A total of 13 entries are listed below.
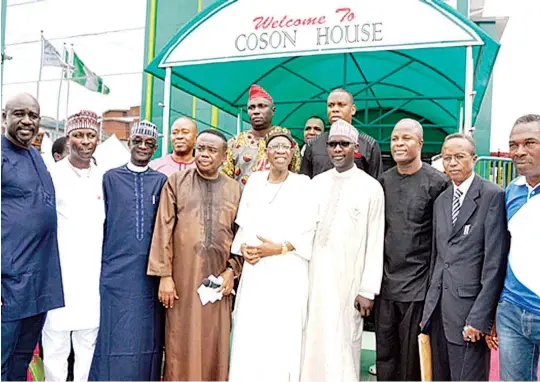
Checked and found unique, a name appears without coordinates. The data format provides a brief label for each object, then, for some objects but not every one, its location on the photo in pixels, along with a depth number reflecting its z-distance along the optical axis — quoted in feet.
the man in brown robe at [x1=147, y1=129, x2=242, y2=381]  11.39
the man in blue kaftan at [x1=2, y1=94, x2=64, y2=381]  9.91
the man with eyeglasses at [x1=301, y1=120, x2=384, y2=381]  11.41
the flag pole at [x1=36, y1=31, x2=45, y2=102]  43.96
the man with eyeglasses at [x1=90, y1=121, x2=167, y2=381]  11.50
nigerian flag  44.55
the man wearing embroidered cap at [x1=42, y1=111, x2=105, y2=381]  11.62
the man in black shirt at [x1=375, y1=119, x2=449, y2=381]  11.37
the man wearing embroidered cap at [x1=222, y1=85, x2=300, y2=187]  14.02
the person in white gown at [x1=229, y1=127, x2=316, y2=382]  11.23
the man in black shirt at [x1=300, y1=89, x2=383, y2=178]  13.44
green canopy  17.06
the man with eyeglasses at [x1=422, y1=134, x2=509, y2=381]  9.45
